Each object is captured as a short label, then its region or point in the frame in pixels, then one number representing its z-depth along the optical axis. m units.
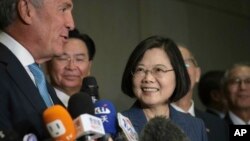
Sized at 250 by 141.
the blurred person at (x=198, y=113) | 2.86
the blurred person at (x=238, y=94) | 3.18
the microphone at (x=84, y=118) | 1.67
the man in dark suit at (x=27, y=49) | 1.86
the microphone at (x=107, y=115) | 1.93
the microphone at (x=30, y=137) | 1.72
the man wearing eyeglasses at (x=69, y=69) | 2.76
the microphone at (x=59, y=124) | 1.65
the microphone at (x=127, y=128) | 1.91
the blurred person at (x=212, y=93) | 3.60
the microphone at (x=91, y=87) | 2.02
